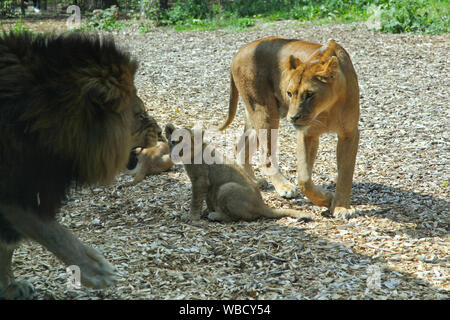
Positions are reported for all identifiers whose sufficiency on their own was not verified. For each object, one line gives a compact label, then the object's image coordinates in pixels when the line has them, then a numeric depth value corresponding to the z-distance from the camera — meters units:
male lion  2.87
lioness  4.68
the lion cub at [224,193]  4.80
